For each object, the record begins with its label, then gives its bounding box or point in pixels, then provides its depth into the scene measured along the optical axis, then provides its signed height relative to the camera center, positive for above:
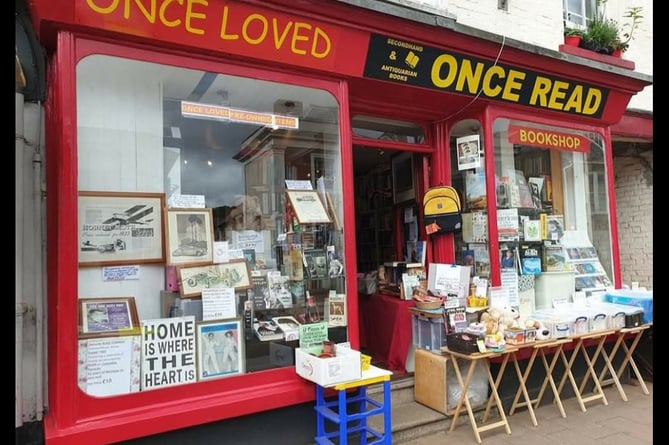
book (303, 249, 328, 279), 3.86 -0.17
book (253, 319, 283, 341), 3.50 -0.68
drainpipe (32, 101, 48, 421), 2.91 -0.16
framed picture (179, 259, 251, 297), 3.32 -0.24
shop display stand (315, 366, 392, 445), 3.06 -1.23
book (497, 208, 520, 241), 4.84 +0.14
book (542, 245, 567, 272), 5.23 -0.28
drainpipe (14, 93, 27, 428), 2.77 -0.04
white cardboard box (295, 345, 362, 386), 3.09 -0.89
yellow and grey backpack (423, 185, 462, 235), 4.75 +0.31
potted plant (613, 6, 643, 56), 5.85 +3.00
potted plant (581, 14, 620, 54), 5.71 +2.53
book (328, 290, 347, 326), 3.72 -0.57
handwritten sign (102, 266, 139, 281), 3.13 -0.17
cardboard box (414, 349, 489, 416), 4.04 -1.36
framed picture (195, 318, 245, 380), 3.20 -0.76
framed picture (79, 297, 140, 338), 2.91 -0.46
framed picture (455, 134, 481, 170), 4.81 +0.94
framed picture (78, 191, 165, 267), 3.04 +0.15
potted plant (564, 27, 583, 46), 5.74 +2.56
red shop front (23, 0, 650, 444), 2.83 +0.57
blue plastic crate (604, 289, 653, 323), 4.96 -0.76
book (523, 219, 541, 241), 5.12 +0.07
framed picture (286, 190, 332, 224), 3.85 +0.31
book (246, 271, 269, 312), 3.58 -0.38
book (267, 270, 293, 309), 3.68 -0.39
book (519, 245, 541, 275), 5.05 -0.28
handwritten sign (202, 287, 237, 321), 3.32 -0.43
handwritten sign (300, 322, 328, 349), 3.56 -0.74
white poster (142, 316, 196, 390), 3.01 -0.72
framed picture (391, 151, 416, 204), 5.32 +0.76
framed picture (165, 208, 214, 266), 3.33 +0.08
